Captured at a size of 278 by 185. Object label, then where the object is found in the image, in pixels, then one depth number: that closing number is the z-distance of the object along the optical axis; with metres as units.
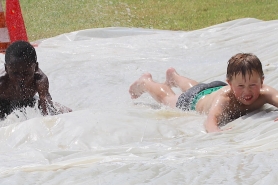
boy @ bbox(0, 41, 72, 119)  7.15
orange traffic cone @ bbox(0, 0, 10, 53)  11.51
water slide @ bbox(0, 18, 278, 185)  4.64
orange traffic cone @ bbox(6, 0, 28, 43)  11.83
